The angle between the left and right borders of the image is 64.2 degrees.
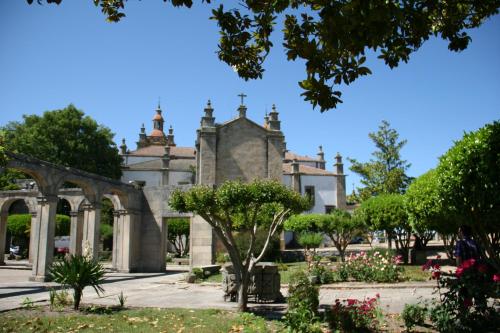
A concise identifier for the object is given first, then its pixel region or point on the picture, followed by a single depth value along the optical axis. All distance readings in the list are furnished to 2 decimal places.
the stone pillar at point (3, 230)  24.41
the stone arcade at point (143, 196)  15.90
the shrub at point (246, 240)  20.73
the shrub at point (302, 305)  6.17
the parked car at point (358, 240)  52.38
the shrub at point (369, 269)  13.64
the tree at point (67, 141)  37.91
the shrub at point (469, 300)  6.03
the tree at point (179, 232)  36.44
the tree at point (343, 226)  23.52
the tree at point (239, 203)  8.59
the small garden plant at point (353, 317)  6.49
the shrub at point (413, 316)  6.55
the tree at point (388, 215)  20.17
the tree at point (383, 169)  30.05
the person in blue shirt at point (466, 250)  7.83
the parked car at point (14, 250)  33.54
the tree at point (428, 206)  7.41
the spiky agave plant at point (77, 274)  8.91
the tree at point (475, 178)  6.14
